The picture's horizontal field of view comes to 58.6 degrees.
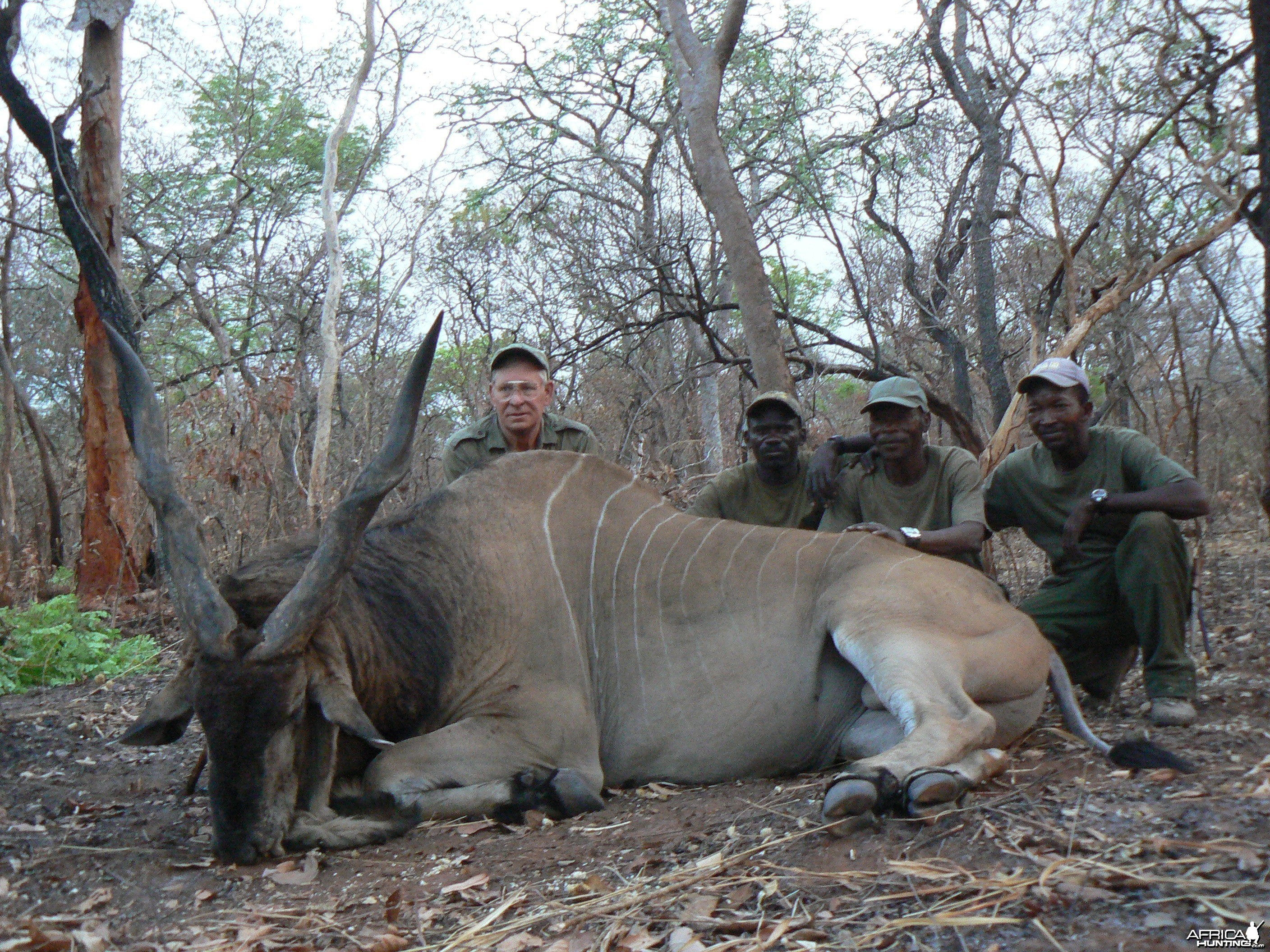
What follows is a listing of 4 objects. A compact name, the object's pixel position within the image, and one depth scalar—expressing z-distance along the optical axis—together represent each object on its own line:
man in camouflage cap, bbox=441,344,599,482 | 5.05
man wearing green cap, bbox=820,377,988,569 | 4.30
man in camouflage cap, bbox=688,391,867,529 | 4.89
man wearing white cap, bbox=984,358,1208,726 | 3.94
